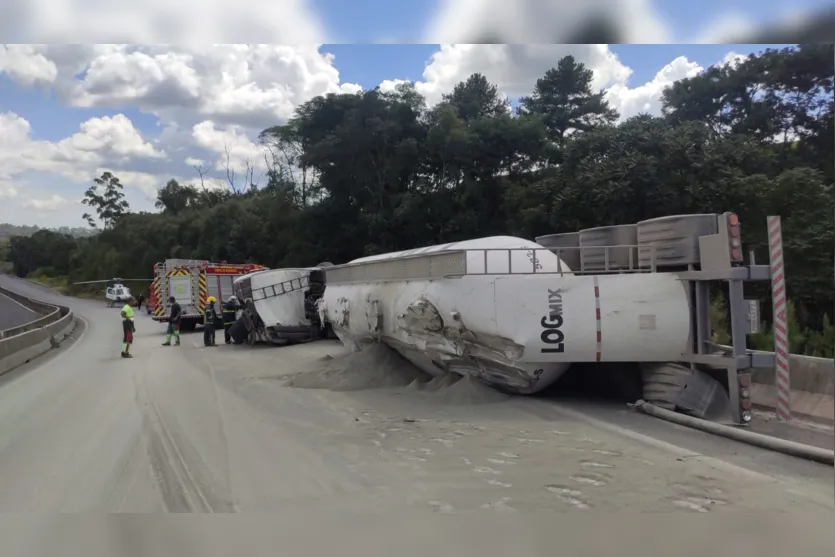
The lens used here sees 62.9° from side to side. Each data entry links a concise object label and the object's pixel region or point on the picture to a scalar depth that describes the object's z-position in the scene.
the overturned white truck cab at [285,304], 18.02
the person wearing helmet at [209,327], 19.48
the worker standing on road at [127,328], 16.36
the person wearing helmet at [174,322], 19.03
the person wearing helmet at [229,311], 20.80
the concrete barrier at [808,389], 7.55
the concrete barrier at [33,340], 15.12
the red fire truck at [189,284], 25.17
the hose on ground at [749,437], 5.82
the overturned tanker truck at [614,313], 7.55
